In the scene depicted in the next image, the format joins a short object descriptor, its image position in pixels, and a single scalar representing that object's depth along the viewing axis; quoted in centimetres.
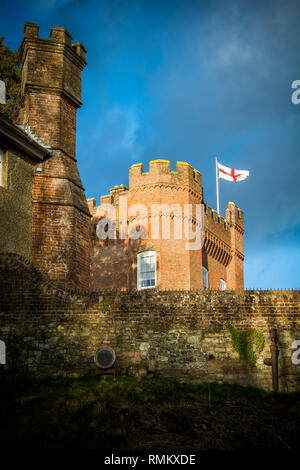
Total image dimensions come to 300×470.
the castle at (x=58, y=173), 1825
